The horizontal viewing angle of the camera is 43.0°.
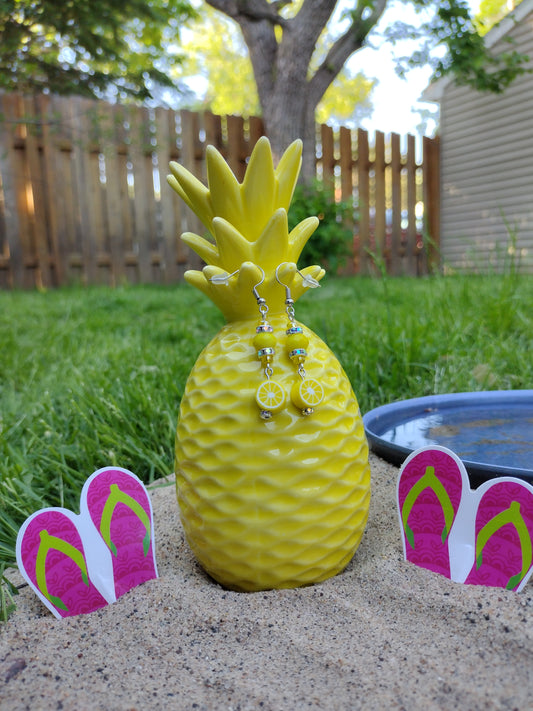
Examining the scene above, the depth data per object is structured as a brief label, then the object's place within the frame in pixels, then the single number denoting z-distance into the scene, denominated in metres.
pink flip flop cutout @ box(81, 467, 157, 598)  0.25
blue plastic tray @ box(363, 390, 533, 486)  0.30
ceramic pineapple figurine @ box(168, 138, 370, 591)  0.23
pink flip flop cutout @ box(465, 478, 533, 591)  0.22
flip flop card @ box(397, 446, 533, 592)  0.22
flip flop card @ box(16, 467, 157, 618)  0.24
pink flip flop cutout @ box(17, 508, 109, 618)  0.24
